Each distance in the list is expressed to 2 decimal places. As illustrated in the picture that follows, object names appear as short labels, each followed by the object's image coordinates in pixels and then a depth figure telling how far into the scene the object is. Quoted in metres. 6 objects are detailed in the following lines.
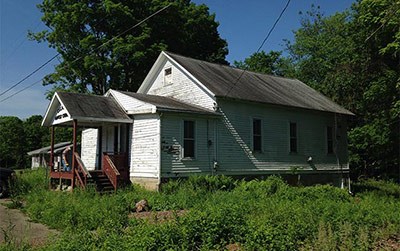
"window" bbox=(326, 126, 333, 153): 23.41
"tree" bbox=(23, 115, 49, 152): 61.56
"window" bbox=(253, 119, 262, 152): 19.12
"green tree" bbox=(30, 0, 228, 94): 29.04
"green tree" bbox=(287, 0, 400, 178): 21.20
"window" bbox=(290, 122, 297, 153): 21.06
